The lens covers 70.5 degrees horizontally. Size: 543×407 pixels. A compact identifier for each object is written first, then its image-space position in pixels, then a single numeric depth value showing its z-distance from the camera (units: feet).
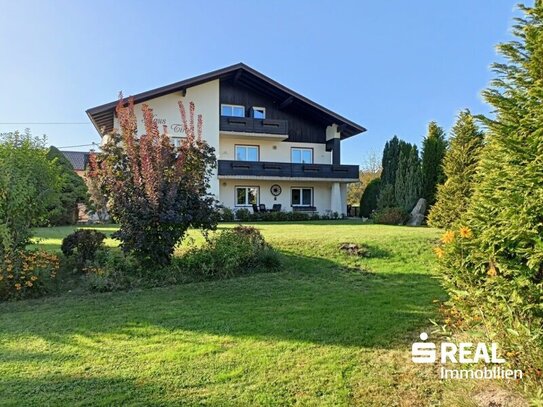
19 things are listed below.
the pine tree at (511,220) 9.08
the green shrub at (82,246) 27.94
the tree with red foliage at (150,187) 25.31
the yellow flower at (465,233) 10.96
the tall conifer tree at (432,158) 60.13
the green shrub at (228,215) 68.66
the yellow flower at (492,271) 9.95
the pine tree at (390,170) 64.75
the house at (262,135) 74.90
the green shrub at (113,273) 23.48
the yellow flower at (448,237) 11.48
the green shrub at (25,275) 22.26
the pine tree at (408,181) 61.26
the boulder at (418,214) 56.75
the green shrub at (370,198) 76.48
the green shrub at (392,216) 58.03
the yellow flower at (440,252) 11.90
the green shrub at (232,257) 26.22
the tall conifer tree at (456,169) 31.71
